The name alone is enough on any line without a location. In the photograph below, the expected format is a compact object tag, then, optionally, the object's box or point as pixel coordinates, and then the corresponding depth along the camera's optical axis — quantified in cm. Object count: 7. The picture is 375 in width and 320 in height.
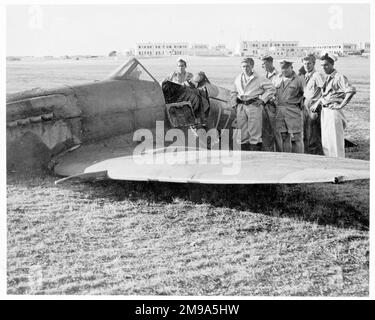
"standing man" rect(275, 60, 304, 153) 798
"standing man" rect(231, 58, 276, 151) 747
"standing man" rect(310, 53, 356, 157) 704
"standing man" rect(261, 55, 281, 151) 807
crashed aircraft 546
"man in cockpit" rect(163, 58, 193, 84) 935
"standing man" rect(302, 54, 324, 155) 822
